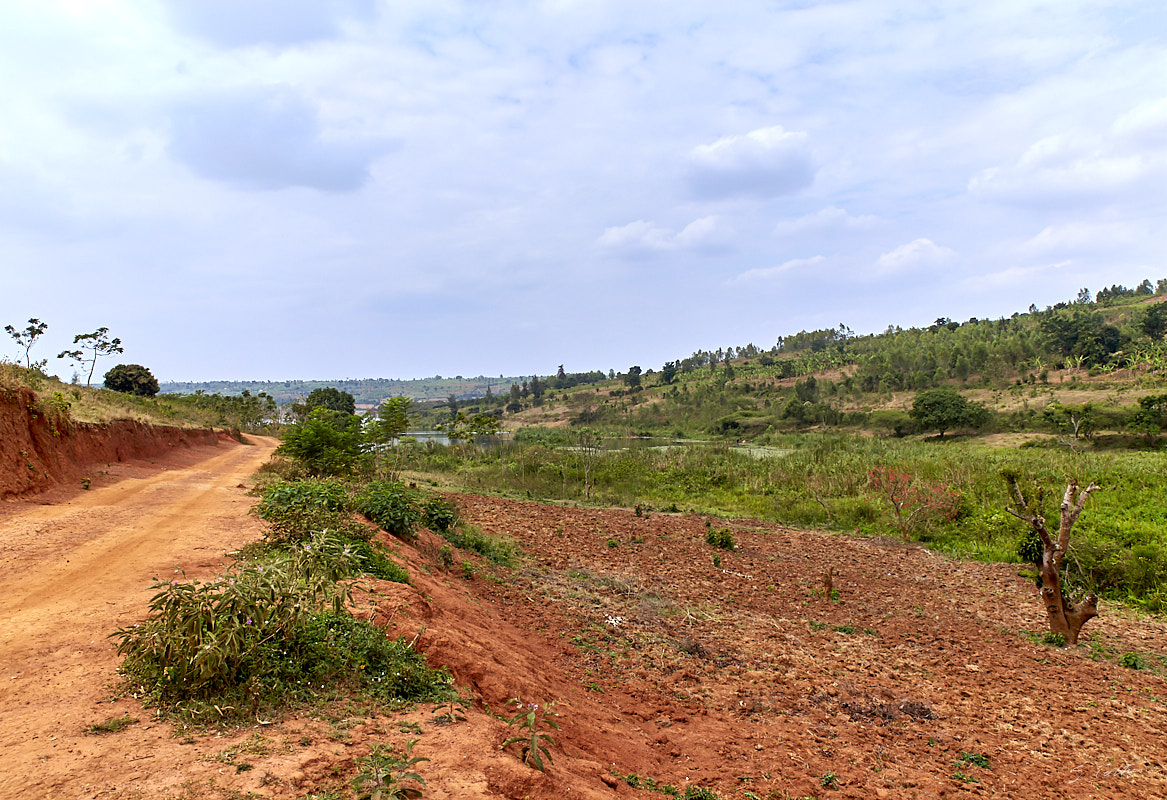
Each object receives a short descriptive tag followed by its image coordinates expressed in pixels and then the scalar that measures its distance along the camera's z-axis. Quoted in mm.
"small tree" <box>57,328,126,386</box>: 32750
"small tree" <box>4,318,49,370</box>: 25570
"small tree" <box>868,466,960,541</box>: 15445
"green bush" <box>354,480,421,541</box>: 8672
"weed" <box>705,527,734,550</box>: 12656
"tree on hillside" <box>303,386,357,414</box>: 45481
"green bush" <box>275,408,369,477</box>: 13195
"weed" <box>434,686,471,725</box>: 3436
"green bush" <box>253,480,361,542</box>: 6473
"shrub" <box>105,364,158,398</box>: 36125
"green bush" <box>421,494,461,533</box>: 10758
